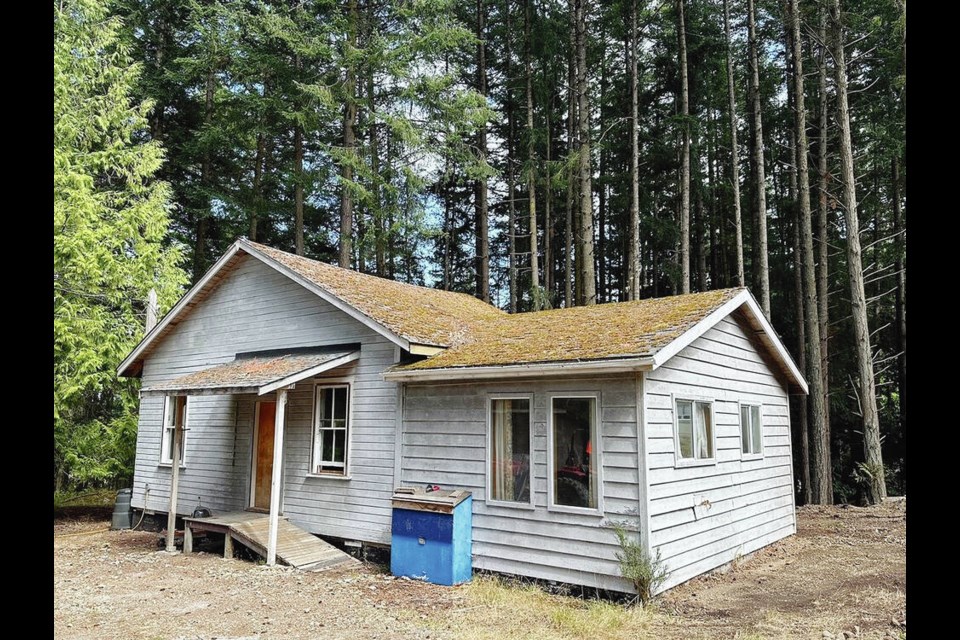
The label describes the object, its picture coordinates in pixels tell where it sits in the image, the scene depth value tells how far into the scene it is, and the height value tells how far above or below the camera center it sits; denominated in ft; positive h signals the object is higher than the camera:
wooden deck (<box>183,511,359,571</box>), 33.19 -6.74
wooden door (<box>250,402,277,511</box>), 41.09 -2.53
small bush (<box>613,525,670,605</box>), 25.44 -5.85
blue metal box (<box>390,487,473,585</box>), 29.55 -5.54
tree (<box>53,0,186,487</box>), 49.93 +13.85
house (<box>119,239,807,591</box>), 27.76 +0.06
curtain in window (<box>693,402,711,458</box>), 31.78 -0.50
